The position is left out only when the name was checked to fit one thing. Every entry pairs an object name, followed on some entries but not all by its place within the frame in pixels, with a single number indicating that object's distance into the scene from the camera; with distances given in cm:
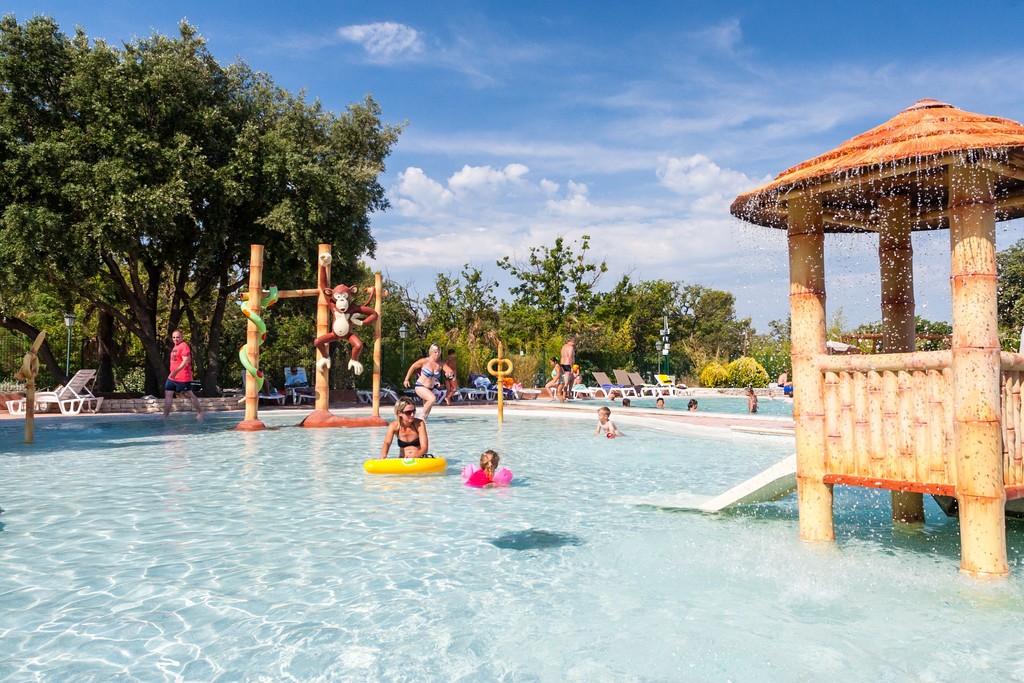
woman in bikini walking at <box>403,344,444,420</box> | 1538
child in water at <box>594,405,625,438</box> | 1477
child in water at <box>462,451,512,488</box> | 935
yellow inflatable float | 1001
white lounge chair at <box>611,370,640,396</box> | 3253
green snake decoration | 1616
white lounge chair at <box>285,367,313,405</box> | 2598
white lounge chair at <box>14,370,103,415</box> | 2048
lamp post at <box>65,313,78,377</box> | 2356
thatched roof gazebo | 492
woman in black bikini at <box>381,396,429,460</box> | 1028
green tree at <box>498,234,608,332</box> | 4031
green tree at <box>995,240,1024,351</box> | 3269
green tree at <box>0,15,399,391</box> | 1888
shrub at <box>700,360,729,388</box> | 3753
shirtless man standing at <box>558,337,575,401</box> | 2536
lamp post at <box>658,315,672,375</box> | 3825
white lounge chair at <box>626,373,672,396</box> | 3251
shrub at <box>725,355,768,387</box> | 3691
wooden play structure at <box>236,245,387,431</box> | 1620
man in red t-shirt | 1753
